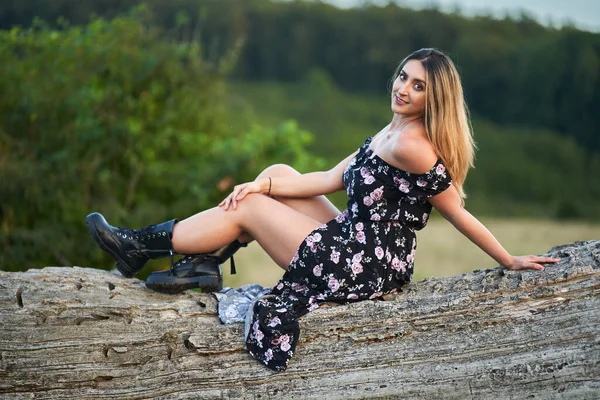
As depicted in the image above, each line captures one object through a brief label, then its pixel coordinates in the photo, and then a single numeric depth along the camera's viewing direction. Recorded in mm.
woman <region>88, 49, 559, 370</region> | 3318
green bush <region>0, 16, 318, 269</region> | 6910
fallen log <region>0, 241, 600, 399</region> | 3129
